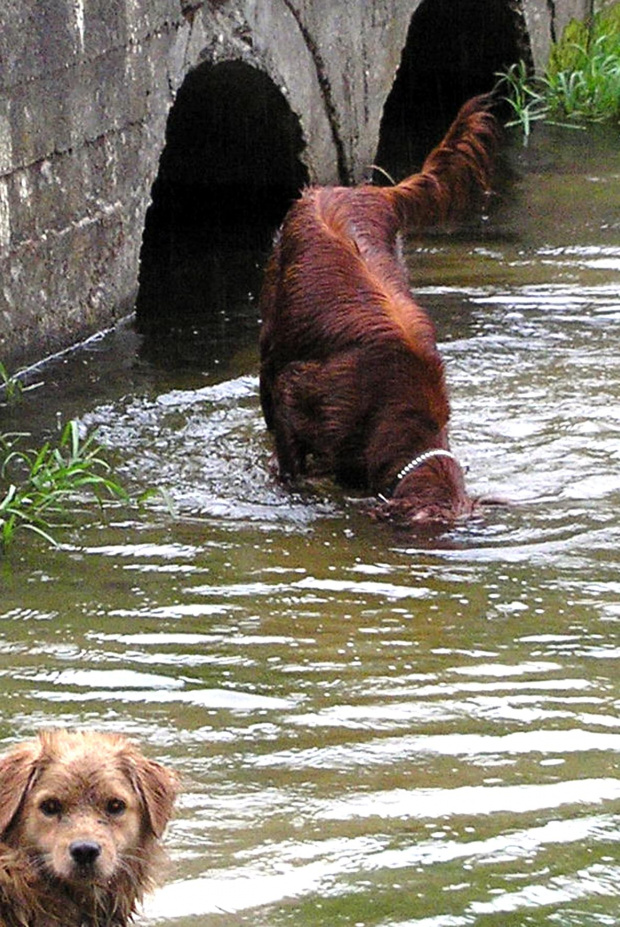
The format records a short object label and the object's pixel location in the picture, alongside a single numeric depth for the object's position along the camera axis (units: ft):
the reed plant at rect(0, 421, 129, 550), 39.37
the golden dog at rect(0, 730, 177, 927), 21.45
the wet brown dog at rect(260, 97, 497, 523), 43.49
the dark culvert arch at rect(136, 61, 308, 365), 60.81
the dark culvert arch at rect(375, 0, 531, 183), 87.52
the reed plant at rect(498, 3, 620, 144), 87.82
